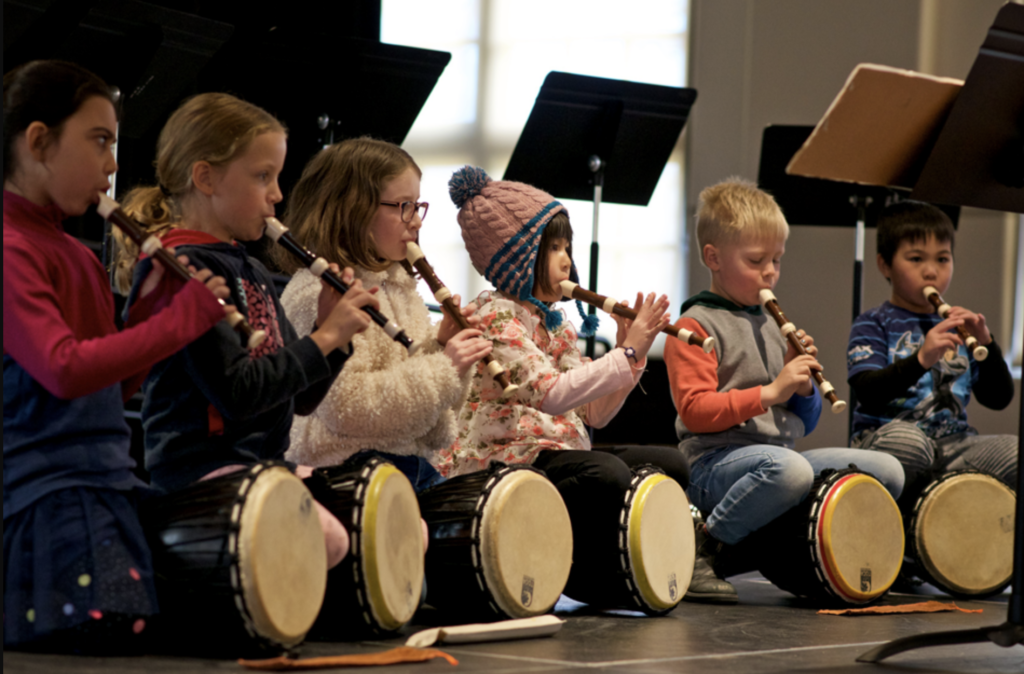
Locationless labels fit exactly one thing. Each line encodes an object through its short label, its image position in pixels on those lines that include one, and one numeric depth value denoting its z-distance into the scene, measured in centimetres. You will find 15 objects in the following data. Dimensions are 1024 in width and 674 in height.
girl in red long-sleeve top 341
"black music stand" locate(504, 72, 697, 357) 821
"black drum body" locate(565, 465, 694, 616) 508
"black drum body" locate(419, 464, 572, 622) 455
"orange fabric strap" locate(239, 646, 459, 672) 336
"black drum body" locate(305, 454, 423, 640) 403
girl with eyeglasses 468
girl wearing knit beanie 518
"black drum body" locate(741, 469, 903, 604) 562
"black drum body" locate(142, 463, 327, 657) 348
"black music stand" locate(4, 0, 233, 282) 672
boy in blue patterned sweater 648
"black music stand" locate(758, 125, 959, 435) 880
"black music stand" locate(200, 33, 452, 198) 793
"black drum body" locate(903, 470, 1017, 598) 618
